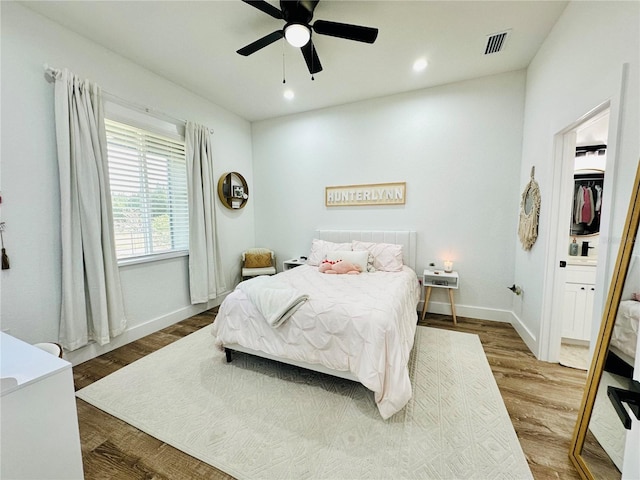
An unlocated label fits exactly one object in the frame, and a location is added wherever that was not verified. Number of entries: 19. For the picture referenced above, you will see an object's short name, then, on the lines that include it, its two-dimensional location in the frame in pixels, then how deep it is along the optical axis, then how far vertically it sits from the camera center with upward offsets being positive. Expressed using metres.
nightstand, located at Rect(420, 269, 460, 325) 3.34 -0.83
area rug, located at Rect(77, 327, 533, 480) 1.44 -1.35
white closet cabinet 2.61 -0.84
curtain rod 2.23 +1.30
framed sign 3.76 +0.40
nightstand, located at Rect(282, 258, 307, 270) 4.25 -0.69
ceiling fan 1.94 +1.49
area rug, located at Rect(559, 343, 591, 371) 2.38 -1.32
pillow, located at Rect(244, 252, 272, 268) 4.34 -0.66
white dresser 0.94 -0.76
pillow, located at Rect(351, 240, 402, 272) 3.39 -0.46
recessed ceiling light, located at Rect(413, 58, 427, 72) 2.88 +1.78
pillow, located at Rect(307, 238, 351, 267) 3.76 -0.42
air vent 2.46 +1.77
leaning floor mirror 1.17 -0.72
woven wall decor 2.65 +0.07
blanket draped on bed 2.04 -0.65
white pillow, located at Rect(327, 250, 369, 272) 3.33 -0.47
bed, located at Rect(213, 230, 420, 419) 1.75 -0.87
